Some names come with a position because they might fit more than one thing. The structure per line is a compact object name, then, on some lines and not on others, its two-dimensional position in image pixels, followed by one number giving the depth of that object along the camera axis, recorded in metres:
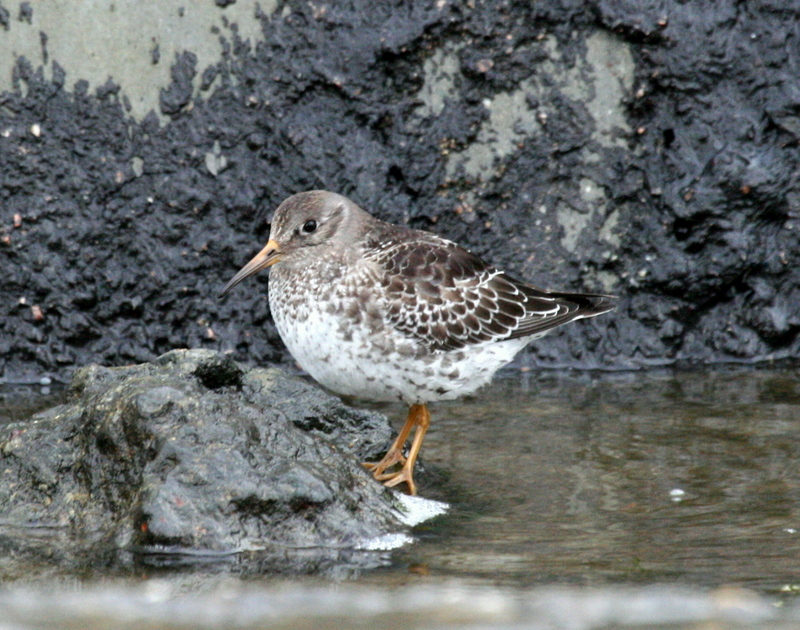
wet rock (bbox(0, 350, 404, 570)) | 8.56
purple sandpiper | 10.47
